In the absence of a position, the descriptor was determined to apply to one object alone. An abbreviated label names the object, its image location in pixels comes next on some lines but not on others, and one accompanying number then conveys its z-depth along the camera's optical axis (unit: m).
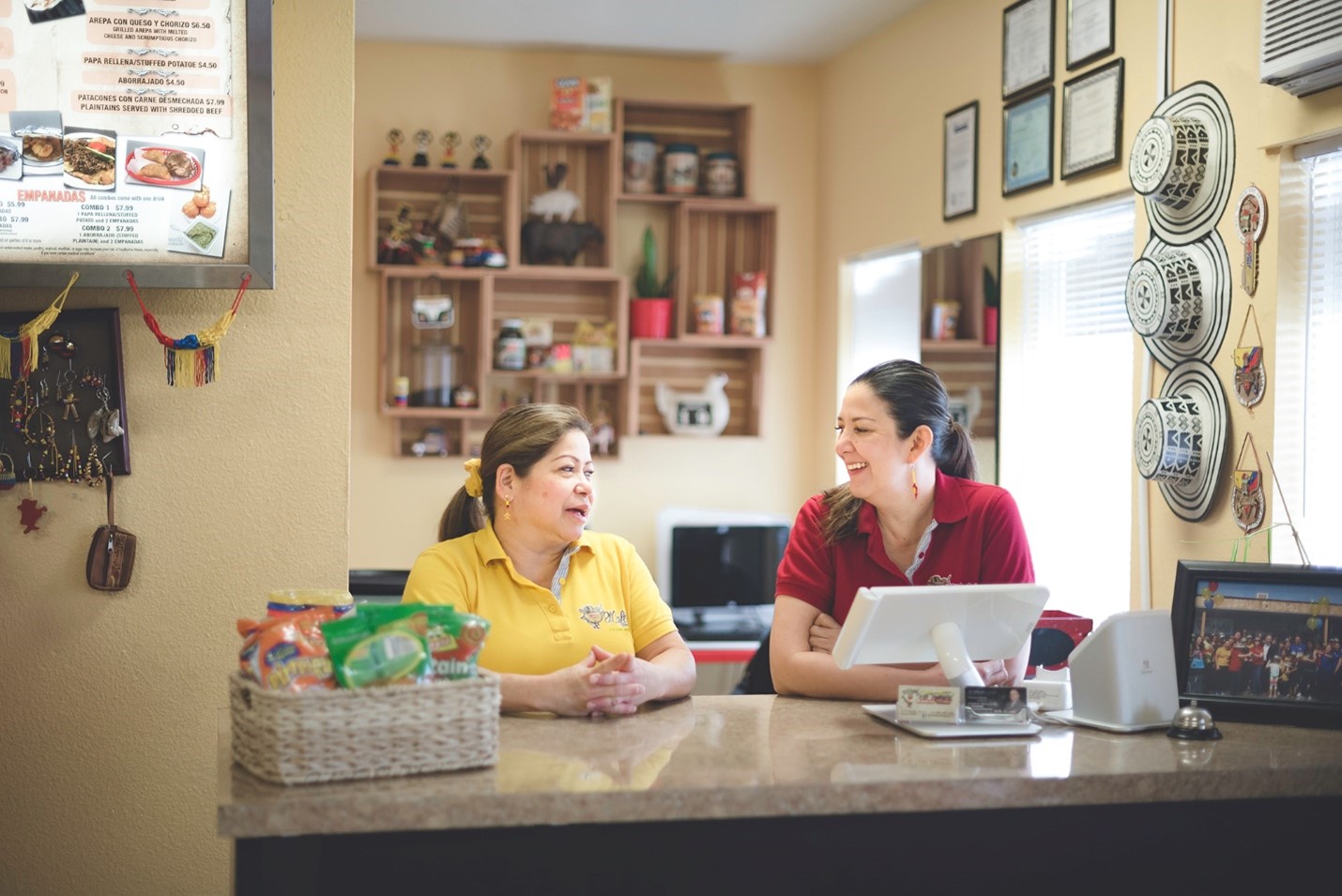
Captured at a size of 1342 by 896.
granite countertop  1.49
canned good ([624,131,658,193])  5.18
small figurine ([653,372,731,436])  5.30
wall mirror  4.02
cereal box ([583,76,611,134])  5.06
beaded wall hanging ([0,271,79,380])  2.12
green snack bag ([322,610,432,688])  1.56
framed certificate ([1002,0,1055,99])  3.72
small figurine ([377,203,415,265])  4.97
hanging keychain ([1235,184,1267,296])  2.80
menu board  2.11
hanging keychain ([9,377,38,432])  2.19
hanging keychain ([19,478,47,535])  2.21
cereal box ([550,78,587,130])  5.04
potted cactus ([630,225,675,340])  5.19
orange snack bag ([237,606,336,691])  1.56
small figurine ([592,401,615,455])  5.20
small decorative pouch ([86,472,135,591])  2.21
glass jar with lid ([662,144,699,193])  5.20
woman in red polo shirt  2.38
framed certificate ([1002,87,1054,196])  3.72
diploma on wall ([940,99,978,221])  4.15
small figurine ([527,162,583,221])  5.10
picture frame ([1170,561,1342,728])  1.98
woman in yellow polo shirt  2.22
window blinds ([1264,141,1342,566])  2.72
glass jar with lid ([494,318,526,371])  5.06
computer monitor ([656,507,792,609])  5.09
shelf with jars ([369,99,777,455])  5.05
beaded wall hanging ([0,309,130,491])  2.20
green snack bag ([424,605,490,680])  1.63
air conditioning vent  2.47
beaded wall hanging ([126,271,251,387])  2.19
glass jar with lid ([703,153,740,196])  5.22
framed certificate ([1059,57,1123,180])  3.39
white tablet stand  1.90
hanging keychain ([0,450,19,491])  2.20
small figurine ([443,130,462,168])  5.04
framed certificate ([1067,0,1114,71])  3.43
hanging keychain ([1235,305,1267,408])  2.80
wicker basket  1.51
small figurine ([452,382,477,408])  5.04
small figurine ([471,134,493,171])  5.03
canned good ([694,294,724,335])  5.23
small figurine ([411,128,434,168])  4.98
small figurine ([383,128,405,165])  4.98
